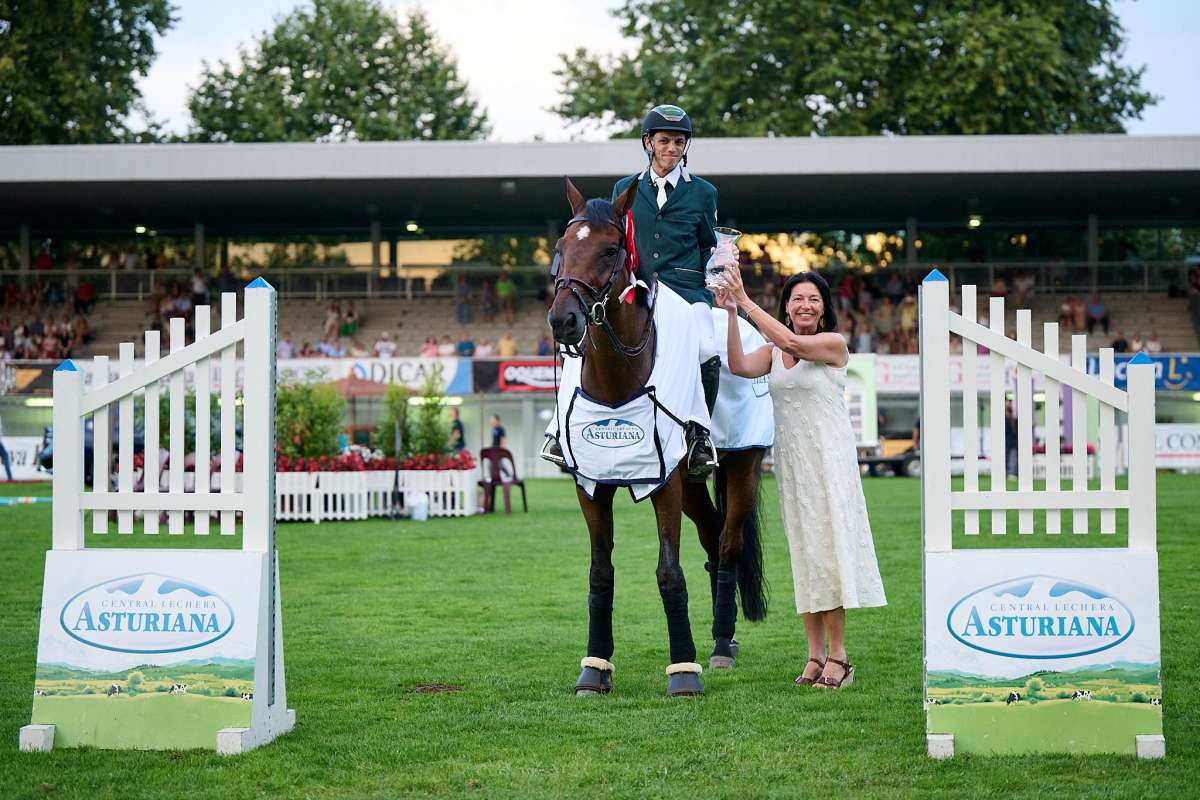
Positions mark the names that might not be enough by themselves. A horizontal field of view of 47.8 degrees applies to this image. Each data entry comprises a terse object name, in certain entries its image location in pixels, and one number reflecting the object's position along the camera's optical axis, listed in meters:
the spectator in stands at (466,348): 34.50
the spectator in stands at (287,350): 34.59
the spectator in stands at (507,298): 36.88
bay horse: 6.08
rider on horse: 7.20
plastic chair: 20.95
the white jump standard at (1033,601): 5.17
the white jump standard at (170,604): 5.42
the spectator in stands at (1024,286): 36.22
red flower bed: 19.64
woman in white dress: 6.70
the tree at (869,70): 39.41
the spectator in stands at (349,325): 36.25
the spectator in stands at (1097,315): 35.62
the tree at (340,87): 52.97
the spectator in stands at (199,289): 37.25
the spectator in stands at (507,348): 34.47
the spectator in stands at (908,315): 34.44
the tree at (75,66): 44.84
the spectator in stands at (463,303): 36.97
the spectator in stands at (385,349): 34.22
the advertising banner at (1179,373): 32.66
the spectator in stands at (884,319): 34.69
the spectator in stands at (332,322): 36.03
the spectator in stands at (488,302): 36.88
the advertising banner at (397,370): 32.75
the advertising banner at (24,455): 30.59
